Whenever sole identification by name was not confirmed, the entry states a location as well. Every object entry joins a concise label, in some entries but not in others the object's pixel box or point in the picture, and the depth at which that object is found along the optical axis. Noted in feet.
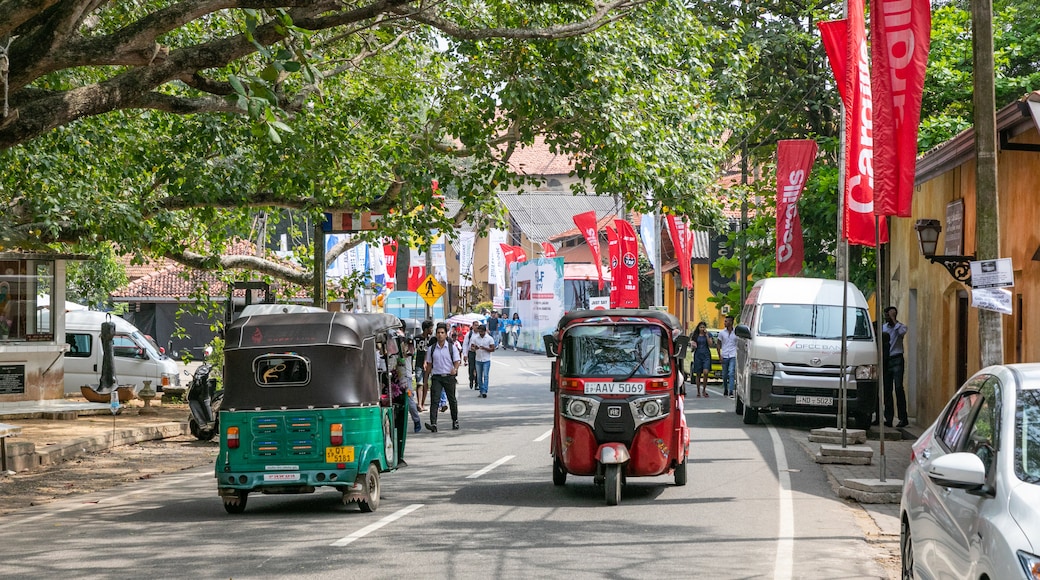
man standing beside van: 71.92
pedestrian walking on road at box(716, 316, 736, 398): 101.65
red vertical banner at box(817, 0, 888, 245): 57.11
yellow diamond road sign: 131.03
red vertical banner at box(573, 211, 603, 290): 160.56
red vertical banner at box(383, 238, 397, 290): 151.06
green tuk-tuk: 40.27
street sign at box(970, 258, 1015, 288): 34.71
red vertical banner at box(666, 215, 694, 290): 134.51
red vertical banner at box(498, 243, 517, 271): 228.02
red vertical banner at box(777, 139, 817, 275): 86.07
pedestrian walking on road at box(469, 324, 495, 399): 104.88
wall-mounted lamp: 56.75
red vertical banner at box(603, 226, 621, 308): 145.87
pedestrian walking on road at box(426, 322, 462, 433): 73.92
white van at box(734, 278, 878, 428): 70.69
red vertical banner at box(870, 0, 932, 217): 41.14
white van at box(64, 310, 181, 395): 103.09
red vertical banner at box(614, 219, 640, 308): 143.13
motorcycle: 67.92
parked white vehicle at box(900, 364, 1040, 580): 17.06
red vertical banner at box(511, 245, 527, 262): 230.07
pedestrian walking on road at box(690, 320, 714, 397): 100.42
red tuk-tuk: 42.50
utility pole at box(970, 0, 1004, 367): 35.91
